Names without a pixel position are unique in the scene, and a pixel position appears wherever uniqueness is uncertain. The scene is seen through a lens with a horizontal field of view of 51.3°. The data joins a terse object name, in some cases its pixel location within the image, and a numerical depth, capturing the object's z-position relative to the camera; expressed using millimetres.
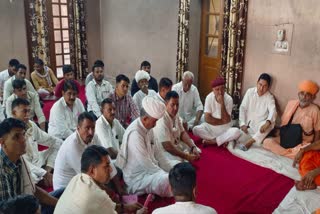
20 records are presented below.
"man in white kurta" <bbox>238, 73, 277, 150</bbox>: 4453
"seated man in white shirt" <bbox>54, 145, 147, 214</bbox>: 1784
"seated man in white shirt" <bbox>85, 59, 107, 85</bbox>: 5652
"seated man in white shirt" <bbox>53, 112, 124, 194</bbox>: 2569
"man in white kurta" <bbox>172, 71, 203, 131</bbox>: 5012
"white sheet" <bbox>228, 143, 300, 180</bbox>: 3775
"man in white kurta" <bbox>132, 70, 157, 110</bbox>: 4766
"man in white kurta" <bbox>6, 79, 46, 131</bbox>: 4156
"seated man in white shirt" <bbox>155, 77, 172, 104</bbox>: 4367
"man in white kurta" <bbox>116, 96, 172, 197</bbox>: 2904
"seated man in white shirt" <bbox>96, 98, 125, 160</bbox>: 3385
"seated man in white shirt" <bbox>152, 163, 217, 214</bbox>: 1730
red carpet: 3104
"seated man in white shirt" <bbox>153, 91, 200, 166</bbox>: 3445
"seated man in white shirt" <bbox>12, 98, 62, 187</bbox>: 3289
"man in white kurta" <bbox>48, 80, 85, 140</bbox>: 3891
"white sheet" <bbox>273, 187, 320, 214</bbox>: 3014
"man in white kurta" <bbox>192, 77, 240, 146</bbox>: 4547
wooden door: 5723
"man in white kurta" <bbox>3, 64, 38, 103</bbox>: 4891
